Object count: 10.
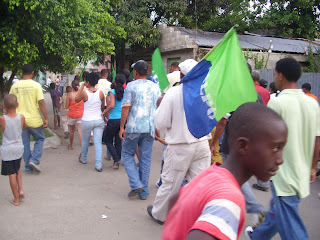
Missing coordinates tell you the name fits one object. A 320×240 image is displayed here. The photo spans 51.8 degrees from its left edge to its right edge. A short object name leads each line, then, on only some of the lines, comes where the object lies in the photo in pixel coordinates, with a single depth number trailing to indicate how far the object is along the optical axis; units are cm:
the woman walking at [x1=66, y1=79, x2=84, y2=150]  809
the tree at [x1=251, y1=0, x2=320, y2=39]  2006
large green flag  302
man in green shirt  270
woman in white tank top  648
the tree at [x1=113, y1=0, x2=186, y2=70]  1734
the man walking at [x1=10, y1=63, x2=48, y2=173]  581
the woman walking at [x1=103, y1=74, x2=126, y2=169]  625
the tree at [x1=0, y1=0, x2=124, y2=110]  939
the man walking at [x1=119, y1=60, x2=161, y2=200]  493
